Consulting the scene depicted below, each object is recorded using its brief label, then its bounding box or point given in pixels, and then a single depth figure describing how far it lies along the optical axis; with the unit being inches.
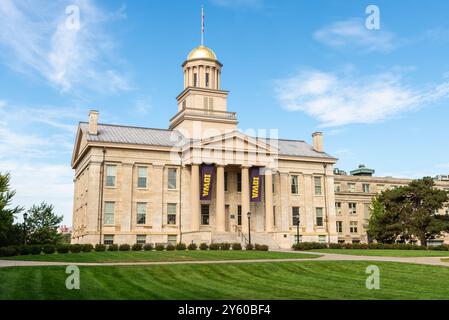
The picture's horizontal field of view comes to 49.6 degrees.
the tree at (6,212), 1935.3
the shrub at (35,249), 1545.3
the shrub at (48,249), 1568.7
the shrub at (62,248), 1579.7
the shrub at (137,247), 1688.0
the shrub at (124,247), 1667.1
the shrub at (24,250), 1528.1
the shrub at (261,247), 1781.5
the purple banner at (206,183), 2145.7
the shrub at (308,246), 1907.0
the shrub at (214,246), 1754.4
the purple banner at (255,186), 2244.1
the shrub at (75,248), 1609.3
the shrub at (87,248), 1623.0
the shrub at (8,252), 1472.7
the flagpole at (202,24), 2701.8
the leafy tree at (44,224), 2915.8
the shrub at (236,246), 1790.1
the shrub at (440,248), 2095.2
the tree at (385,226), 2509.2
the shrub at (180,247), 1724.9
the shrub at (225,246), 1764.3
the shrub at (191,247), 1734.7
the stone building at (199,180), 2090.3
